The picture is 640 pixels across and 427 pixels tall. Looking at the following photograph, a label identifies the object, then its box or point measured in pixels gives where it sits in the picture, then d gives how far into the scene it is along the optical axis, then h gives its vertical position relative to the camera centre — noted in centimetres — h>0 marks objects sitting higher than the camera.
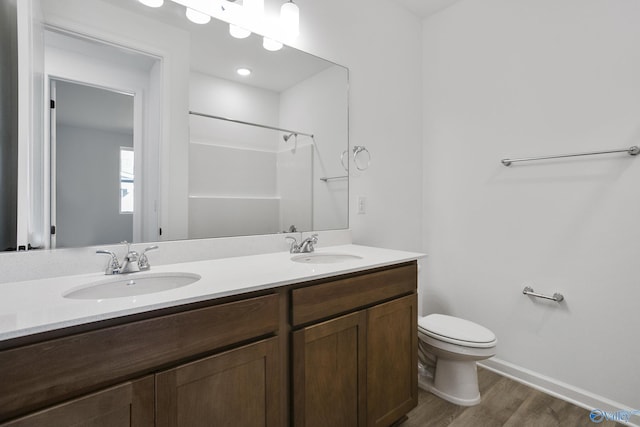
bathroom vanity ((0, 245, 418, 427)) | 66 -41
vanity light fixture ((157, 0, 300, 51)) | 140 +96
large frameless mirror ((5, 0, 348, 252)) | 110 +36
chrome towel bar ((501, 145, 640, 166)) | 150 +31
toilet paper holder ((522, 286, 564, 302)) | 176 -49
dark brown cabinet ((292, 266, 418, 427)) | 109 -56
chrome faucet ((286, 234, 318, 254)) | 163 -18
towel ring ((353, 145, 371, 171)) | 197 +37
